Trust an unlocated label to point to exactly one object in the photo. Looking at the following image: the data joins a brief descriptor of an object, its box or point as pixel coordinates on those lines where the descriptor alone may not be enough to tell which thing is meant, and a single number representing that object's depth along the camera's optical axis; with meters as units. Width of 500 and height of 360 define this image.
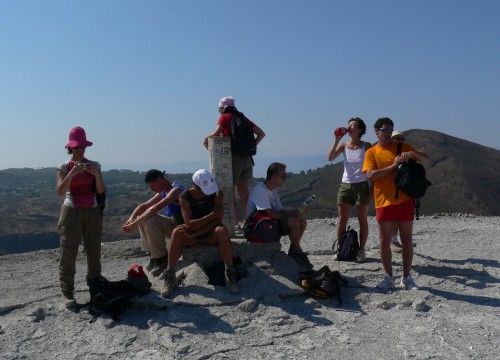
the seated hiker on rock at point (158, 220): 6.13
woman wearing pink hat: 5.28
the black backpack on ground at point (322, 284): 5.58
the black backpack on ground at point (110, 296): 5.32
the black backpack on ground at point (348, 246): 6.90
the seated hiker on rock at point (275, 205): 6.02
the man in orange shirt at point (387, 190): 5.56
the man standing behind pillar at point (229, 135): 6.77
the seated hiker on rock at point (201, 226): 5.62
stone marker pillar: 6.68
